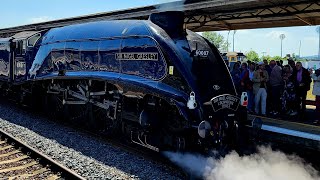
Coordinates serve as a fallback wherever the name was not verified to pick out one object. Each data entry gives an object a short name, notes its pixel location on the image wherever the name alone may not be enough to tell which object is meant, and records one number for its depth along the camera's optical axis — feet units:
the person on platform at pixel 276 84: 37.19
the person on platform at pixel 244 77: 39.24
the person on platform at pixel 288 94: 36.30
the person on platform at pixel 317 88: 34.53
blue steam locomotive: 21.52
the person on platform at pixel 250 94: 38.96
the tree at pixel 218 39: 299.95
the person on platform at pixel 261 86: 37.17
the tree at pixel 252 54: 255.39
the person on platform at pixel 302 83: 35.42
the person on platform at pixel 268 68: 39.91
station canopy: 30.10
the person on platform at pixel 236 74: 40.47
